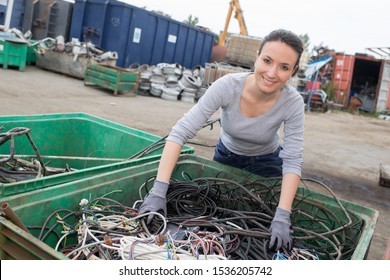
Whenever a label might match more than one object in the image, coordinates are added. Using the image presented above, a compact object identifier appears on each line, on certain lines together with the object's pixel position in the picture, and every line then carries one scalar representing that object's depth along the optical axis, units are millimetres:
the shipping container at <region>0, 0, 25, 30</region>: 11379
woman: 1889
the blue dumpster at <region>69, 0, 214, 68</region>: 11164
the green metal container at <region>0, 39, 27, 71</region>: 9500
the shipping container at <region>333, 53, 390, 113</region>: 15336
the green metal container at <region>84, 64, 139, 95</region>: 9250
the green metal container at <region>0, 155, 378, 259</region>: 1243
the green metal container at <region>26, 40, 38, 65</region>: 10983
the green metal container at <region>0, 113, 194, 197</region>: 2693
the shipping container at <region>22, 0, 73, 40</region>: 12375
